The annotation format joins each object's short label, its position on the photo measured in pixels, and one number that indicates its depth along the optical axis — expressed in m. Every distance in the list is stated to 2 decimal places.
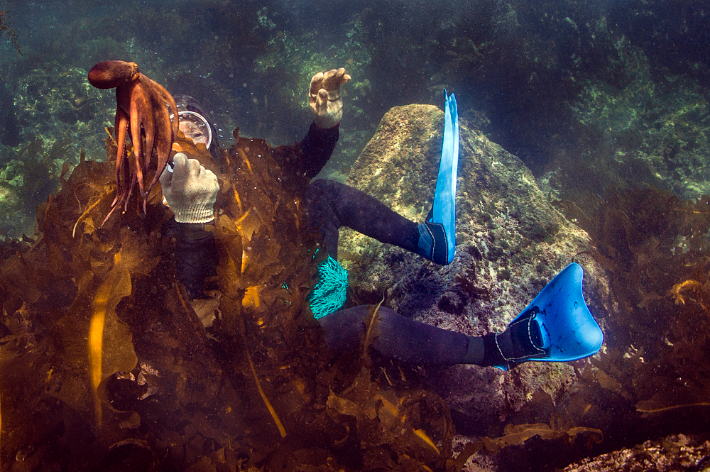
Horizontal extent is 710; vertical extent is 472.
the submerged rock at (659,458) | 0.89
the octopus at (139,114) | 0.67
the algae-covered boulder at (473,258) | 1.14
